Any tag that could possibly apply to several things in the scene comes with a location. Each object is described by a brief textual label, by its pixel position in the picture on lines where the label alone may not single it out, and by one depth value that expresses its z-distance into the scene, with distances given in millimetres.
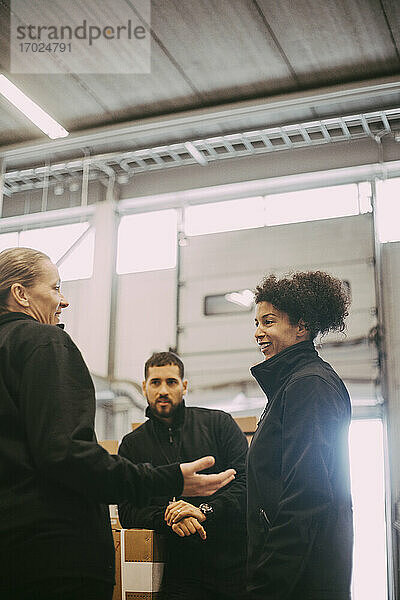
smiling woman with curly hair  1761
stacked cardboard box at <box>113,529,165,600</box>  2969
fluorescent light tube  4309
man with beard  2873
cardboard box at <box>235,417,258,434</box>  3863
